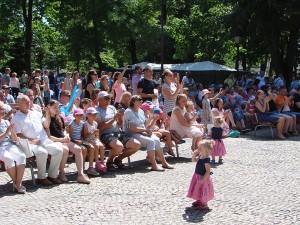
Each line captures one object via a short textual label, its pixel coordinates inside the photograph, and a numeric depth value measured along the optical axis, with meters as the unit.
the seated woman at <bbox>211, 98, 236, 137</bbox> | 12.41
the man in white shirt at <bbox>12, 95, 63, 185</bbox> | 7.35
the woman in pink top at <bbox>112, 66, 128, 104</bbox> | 11.96
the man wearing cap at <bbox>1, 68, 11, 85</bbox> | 19.84
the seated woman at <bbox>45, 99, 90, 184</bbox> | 7.60
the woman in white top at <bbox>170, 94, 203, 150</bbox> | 9.44
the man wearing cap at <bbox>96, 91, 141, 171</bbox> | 8.43
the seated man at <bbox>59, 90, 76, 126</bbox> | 9.02
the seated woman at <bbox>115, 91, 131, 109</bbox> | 9.78
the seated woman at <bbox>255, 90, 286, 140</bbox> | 13.05
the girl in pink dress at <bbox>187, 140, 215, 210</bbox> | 6.11
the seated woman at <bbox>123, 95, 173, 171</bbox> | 8.54
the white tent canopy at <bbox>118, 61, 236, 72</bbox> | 28.10
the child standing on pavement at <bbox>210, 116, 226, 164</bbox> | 9.25
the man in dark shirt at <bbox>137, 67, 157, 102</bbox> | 10.59
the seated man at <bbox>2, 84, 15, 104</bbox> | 11.71
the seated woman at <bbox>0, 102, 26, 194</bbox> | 6.79
